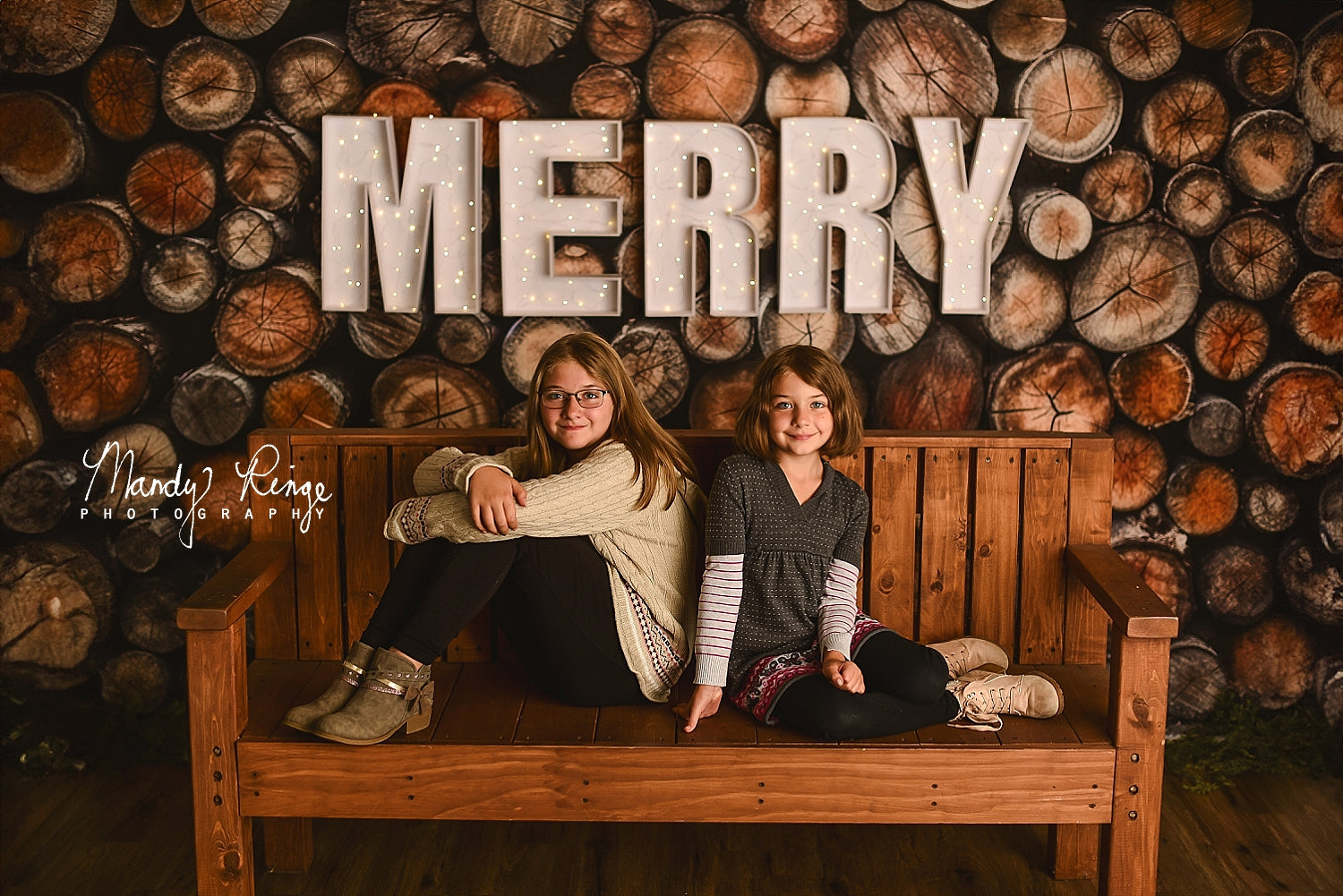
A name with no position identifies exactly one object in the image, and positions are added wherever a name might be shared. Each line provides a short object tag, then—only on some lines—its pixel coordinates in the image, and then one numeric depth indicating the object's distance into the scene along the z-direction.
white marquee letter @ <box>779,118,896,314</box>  2.60
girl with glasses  1.96
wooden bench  1.93
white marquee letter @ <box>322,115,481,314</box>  2.59
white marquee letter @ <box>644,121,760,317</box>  2.60
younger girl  2.01
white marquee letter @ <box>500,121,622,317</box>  2.59
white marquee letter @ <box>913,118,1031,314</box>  2.60
